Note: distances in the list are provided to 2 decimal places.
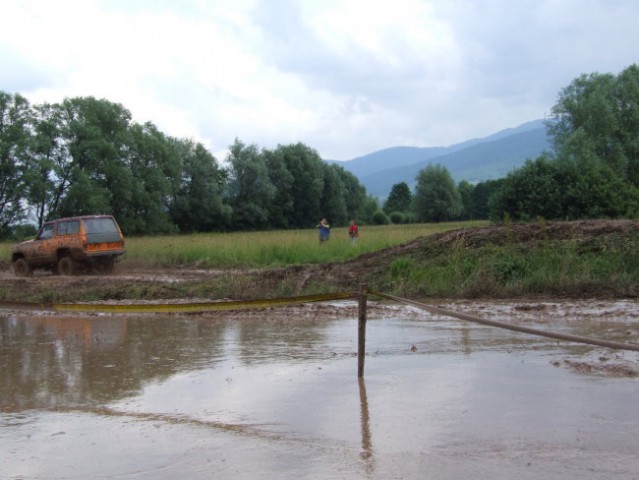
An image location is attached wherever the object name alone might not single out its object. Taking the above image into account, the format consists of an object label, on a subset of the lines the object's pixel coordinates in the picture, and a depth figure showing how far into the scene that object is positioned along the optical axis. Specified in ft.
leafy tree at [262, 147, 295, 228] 302.25
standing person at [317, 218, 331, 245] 94.79
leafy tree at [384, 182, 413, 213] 423.23
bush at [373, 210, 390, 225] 348.79
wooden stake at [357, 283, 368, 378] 23.50
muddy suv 70.08
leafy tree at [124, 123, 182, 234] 216.74
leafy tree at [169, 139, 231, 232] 252.01
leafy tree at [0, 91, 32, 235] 184.85
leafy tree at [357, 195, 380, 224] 366.63
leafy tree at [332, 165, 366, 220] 368.48
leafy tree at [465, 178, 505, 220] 410.31
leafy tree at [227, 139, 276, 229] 278.67
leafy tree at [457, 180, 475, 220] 408.14
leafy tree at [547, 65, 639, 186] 186.91
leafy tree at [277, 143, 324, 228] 316.60
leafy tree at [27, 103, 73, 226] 187.42
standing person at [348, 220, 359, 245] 90.94
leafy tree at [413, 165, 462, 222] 366.43
